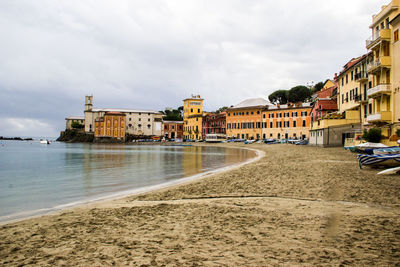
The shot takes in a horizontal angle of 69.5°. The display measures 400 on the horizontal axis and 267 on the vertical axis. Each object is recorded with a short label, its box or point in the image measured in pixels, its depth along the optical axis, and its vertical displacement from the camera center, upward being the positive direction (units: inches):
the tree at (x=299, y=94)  4104.3 +628.2
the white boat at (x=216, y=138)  3887.8 -9.6
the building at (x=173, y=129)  5403.5 +151.6
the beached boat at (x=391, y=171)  570.1 -65.6
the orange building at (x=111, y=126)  4950.8 +189.9
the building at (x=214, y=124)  4074.8 +205.1
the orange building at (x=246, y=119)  3494.1 +236.9
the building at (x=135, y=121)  5232.8 +298.1
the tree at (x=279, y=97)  4435.5 +642.9
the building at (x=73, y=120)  6023.6 +350.7
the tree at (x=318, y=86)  4195.6 +753.8
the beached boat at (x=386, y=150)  778.4 -34.6
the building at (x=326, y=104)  1988.2 +236.1
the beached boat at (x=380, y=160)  640.4 -51.0
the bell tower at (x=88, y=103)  5349.4 +640.7
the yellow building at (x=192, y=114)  4796.3 +398.0
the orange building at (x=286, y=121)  3057.6 +183.8
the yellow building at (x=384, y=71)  1179.9 +290.9
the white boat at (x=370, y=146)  979.1 -27.5
